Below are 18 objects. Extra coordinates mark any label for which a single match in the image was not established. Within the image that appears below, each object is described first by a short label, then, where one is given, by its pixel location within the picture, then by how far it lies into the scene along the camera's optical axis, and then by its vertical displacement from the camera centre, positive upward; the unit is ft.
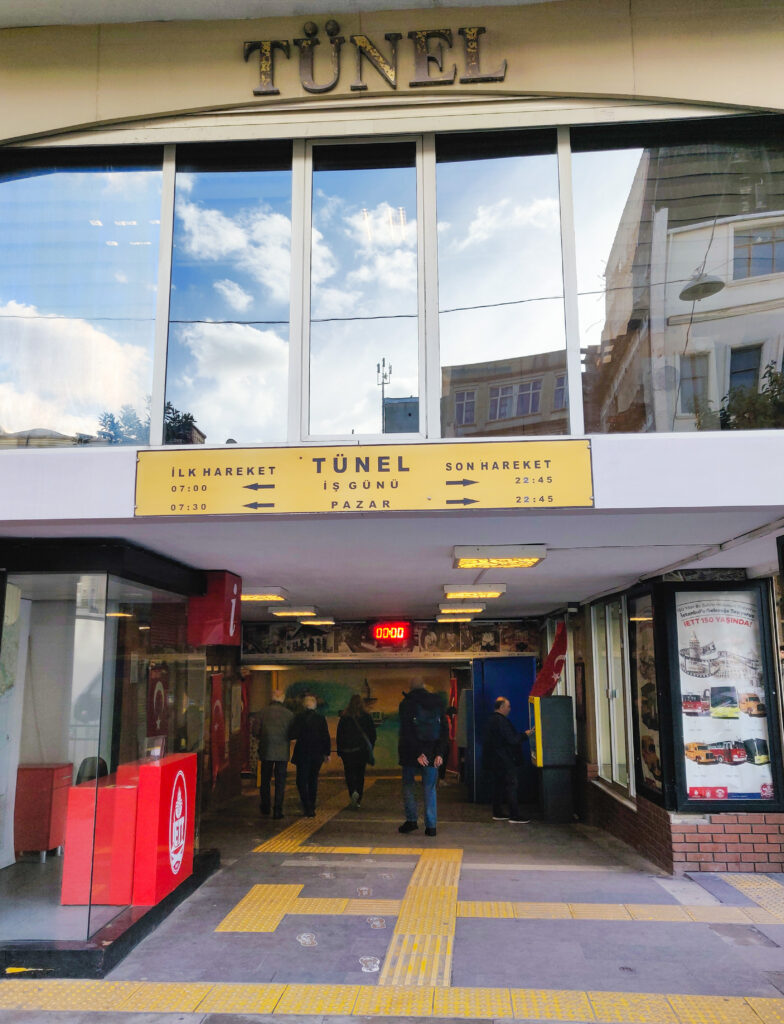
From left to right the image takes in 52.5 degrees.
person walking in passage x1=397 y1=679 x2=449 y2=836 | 30.07 -3.01
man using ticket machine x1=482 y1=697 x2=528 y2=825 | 33.35 -3.78
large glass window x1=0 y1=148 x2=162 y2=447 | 18.79 +8.70
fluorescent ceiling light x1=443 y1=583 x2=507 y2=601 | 28.63 +2.65
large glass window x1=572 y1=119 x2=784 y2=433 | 18.22 +9.18
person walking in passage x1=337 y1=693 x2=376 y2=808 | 35.99 -3.67
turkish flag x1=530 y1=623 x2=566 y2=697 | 36.17 -0.28
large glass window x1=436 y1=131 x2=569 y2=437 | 18.06 +8.91
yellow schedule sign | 16.08 +3.78
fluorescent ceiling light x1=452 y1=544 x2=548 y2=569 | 20.38 +2.85
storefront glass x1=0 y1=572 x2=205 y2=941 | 18.79 -1.97
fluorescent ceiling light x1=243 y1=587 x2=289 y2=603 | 29.48 +2.69
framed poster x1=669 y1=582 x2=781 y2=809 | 23.41 -1.01
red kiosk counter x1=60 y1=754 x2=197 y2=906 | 18.70 -4.14
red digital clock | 44.29 +1.85
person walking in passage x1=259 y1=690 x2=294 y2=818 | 33.94 -3.15
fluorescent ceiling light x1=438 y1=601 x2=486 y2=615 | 36.73 +2.61
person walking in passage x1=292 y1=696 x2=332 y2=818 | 33.81 -3.52
